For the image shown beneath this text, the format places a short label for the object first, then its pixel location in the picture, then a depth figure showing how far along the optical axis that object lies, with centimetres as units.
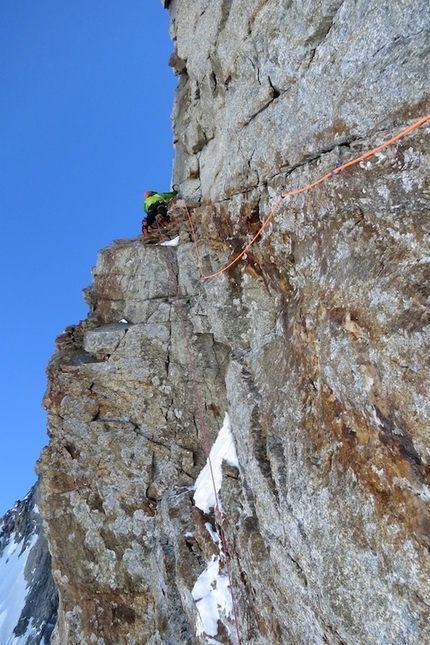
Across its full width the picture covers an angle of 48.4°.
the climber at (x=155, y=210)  1655
